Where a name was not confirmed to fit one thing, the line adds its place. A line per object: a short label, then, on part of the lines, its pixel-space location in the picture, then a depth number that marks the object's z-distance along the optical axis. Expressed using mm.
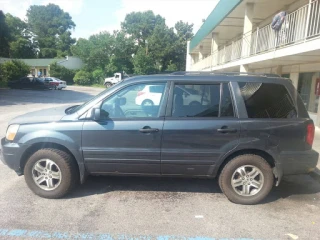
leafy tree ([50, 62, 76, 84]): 44562
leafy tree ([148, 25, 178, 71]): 55022
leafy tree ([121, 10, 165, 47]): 63781
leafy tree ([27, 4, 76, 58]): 72812
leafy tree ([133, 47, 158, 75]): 47125
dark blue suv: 3467
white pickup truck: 40162
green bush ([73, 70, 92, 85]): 44375
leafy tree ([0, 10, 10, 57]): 24694
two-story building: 7465
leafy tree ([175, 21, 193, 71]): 57312
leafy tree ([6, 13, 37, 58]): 62000
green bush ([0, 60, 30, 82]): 29578
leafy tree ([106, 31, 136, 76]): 48000
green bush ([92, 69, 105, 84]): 46031
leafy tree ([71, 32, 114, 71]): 48438
